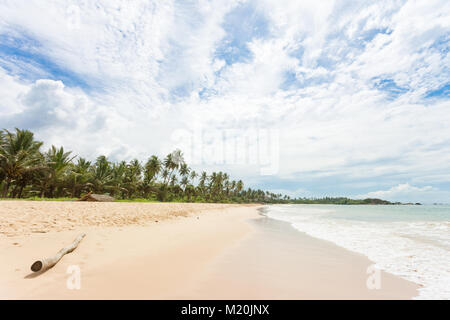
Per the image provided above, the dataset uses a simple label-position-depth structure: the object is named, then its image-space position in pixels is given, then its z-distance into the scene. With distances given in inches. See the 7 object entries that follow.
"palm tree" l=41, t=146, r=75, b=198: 1144.8
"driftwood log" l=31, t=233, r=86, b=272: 146.4
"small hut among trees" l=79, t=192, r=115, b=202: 975.0
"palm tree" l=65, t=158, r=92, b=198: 1318.9
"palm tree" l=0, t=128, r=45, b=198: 920.9
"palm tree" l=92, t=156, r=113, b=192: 1470.6
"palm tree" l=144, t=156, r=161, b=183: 2046.0
